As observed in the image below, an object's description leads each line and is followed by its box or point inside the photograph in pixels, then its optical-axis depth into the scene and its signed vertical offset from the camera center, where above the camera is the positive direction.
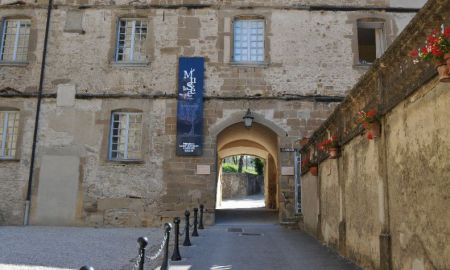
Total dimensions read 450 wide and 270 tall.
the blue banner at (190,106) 12.67 +2.82
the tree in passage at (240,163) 46.39 +4.11
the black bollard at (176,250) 6.59 -0.82
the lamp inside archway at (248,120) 12.45 +2.37
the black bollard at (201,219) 11.40 -0.55
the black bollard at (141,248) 4.30 -0.53
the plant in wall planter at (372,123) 5.05 +0.97
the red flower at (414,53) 3.67 +1.34
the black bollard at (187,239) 8.13 -0.79
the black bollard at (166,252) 5.69 -0.73
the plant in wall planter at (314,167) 9.25 +0.77
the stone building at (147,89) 12.59 +3.40
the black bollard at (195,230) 9.75 -0.72
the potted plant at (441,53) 2.96 +1.08
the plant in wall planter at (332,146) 7.19 +0.97
